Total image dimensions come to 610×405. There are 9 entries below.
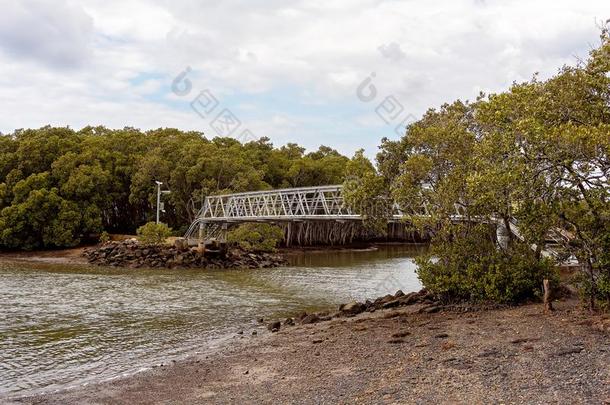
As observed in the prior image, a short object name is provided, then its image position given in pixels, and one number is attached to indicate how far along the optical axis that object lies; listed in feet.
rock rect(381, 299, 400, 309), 69.97
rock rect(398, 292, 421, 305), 69.82
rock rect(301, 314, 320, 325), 62.25
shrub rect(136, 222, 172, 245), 158.71
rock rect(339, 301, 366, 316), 66.69
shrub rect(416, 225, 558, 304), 58.80
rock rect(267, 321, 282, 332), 59.62
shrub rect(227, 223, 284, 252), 170.40
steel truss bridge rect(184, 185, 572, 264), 145.48
